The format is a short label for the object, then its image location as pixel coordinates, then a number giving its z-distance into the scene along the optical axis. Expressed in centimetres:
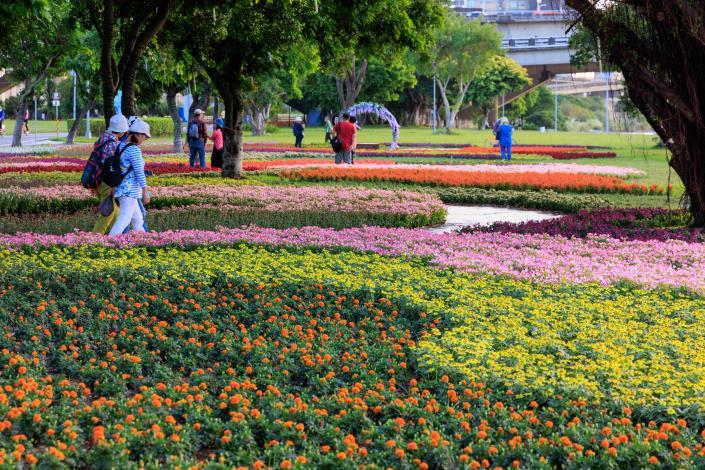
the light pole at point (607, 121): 10556
